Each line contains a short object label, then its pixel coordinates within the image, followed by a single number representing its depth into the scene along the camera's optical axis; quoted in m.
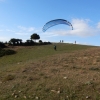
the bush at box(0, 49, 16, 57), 38.51
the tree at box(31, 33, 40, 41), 57.45
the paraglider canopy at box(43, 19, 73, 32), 24.50
